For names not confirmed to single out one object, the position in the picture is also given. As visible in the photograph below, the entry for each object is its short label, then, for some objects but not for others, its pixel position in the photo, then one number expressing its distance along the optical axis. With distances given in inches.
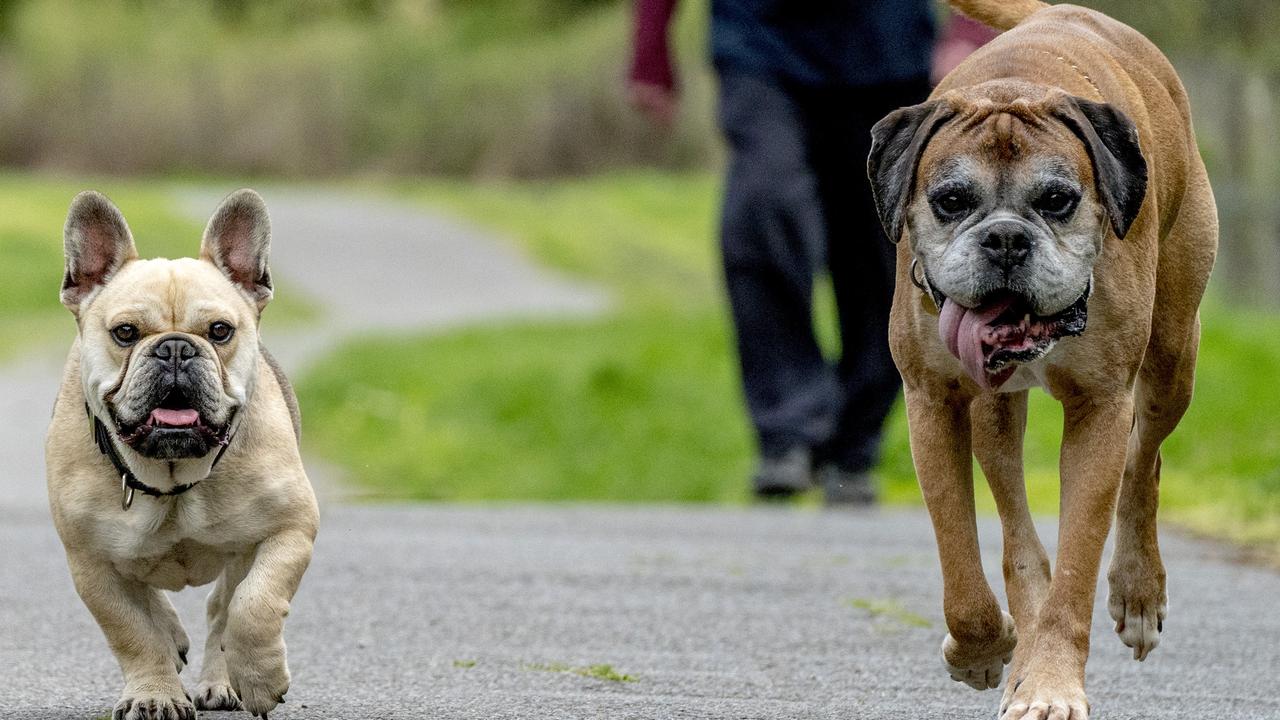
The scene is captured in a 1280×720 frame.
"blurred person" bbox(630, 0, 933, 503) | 693.3
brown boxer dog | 352.2
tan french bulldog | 345.1
